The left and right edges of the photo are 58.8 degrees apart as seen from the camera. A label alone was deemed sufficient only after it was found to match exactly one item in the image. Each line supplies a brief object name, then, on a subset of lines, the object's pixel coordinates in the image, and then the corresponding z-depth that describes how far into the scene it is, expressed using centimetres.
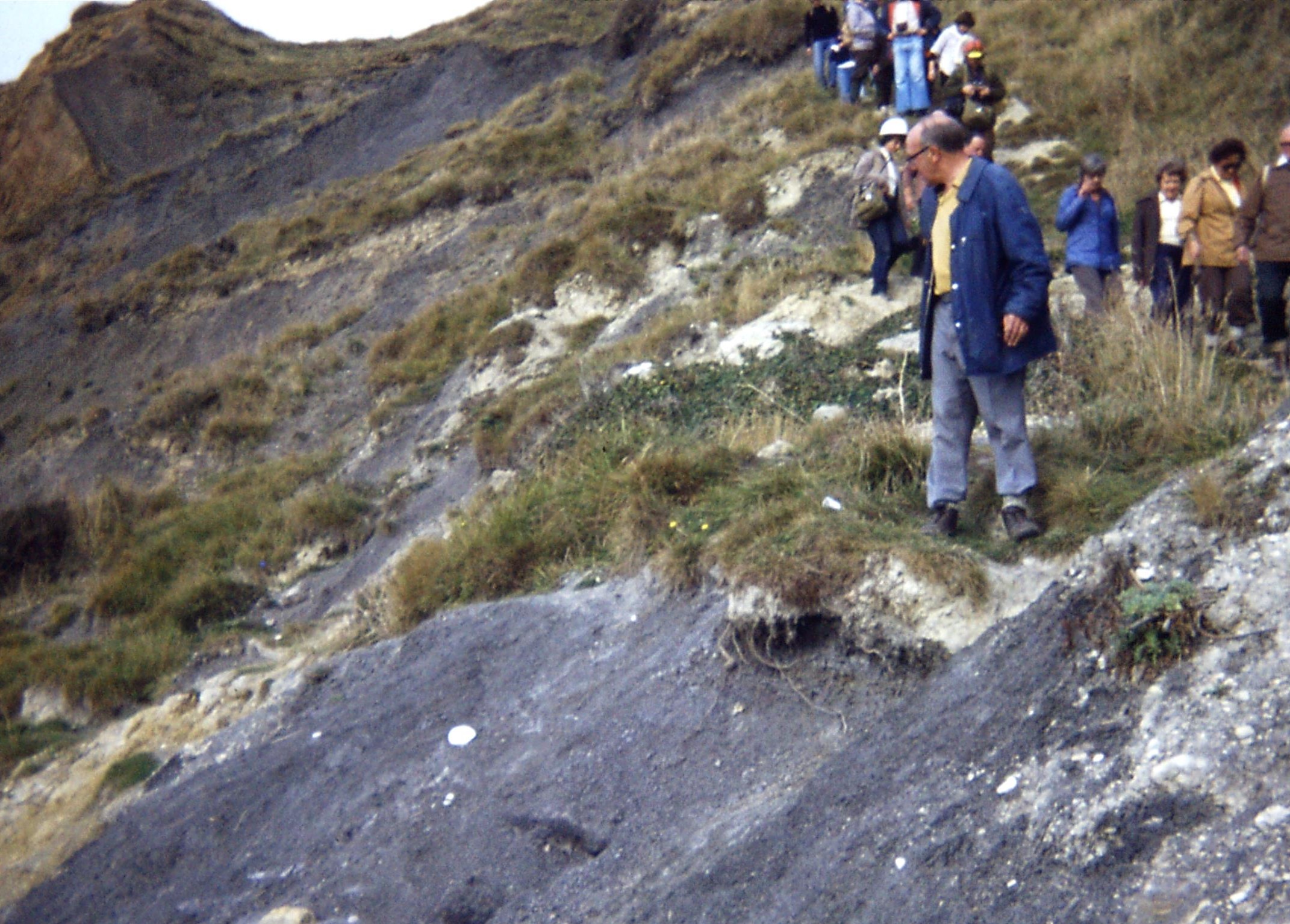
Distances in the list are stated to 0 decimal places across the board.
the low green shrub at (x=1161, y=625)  353
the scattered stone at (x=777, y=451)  668
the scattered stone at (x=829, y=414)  707
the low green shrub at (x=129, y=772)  738
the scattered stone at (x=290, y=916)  497
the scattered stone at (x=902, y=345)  865
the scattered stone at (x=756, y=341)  948
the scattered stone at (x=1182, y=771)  315
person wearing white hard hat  905
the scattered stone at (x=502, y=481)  888
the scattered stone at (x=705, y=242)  1365
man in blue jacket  447
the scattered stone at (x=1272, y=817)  288
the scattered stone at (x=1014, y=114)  1386
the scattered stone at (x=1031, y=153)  1295
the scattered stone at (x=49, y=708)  969
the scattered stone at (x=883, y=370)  824
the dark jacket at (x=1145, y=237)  781
